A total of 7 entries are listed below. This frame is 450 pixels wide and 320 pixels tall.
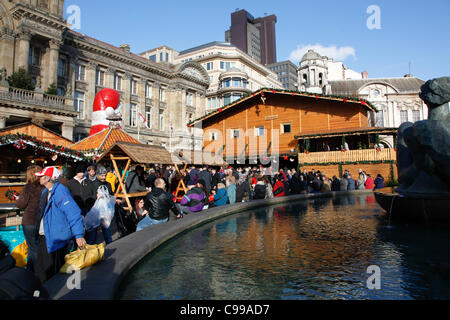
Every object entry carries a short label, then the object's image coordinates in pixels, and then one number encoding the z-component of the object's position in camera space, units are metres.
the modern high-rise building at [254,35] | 158.25
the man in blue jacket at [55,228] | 4.06
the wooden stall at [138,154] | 9.16
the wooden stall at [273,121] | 26.88
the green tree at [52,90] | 29.06
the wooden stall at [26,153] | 11.37
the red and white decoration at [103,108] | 18.31
